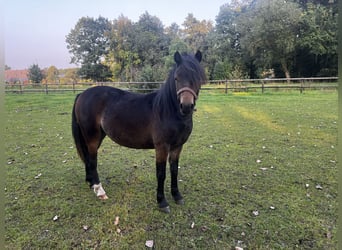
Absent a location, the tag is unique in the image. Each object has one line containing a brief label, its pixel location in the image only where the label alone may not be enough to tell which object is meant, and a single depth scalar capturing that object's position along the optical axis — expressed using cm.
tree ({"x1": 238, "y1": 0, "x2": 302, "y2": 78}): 2122
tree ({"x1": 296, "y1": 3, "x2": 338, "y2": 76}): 2142
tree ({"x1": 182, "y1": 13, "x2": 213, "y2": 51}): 3098
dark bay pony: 216
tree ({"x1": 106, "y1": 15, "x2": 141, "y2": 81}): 3188
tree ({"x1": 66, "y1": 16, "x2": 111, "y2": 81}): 3322
